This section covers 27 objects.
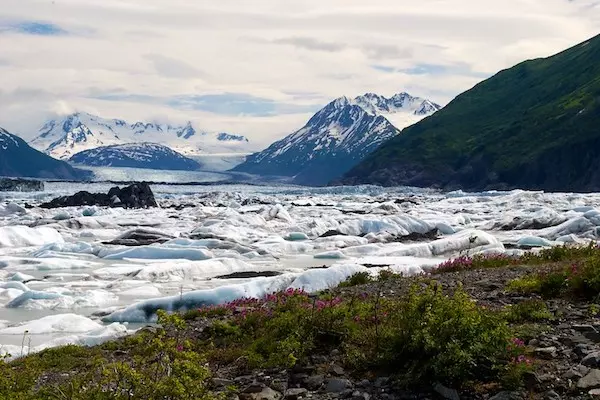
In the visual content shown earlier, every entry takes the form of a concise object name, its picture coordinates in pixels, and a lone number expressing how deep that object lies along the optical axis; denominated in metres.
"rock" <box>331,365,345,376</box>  8.83
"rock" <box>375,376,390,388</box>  8.15
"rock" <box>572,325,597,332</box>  9.12
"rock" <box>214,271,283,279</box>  29.41
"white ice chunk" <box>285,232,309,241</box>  50.25
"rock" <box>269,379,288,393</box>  8.55
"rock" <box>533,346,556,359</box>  8.25
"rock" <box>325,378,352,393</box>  8.27
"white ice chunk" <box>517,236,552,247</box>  38.46
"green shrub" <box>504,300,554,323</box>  10.21
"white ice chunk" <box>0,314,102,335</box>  18.06
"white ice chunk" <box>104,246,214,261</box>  36.53
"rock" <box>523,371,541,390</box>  7.32
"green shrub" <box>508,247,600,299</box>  11.56
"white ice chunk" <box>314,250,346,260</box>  38.50
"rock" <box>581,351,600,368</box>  7.71
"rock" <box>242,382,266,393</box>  8.52
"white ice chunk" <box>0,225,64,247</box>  42.56
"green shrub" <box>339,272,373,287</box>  19.34
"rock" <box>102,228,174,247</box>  44.62
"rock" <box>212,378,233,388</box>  8.86
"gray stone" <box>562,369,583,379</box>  7.43
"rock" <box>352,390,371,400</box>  7.82
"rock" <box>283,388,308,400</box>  8.17
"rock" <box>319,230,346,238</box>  50.87
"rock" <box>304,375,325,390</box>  8.54
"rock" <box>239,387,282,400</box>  8.20
